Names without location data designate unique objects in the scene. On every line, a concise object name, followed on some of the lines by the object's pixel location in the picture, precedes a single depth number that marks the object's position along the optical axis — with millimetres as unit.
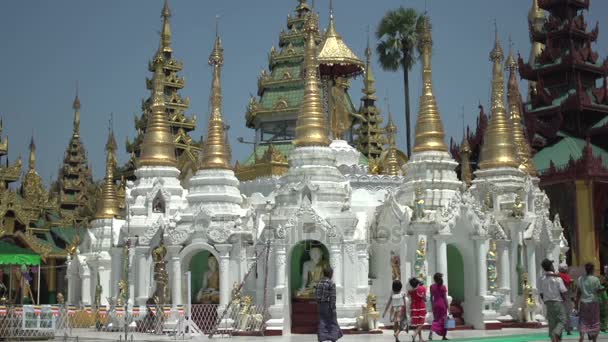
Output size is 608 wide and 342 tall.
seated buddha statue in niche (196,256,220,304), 30172
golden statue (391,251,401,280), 29266
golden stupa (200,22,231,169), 33219
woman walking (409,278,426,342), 20547
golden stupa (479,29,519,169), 33844
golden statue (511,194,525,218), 31359
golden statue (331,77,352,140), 35656
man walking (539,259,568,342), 17188
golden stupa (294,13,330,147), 30344
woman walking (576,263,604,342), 18234
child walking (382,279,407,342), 21469
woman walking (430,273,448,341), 20875
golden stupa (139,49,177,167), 35562
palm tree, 51875
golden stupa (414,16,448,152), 31125
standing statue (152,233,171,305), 29891
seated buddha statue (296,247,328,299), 28141
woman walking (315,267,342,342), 17984
